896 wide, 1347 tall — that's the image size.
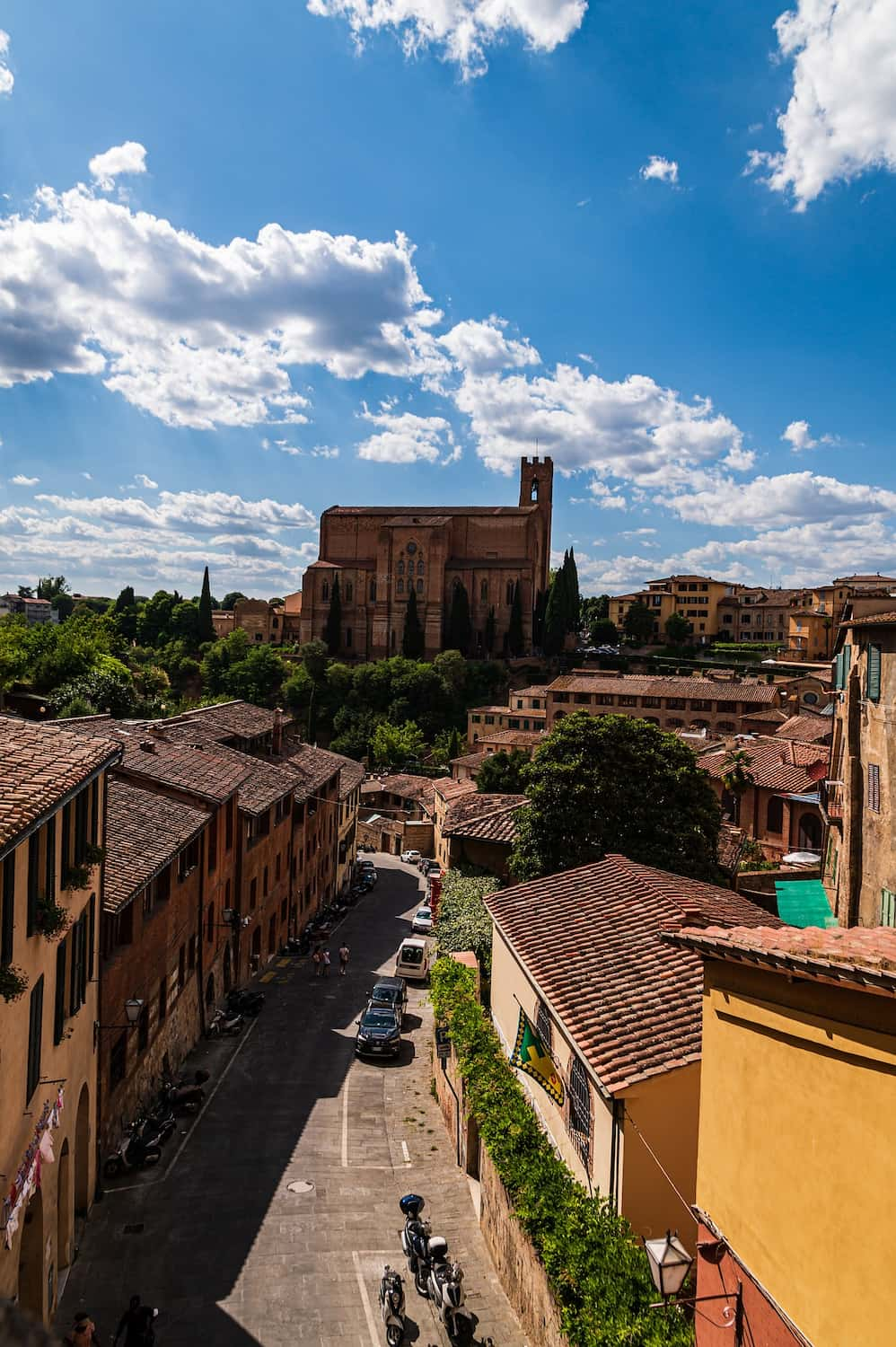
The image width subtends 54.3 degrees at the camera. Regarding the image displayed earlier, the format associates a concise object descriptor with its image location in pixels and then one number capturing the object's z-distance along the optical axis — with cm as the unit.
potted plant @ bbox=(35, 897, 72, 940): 1259
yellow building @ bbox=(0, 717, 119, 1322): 1134
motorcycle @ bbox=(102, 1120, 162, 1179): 1869
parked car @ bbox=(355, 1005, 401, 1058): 2609
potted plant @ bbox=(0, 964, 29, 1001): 1029
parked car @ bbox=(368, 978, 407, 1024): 2981
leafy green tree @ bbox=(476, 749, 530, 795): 4541
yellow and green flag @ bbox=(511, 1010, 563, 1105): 1374
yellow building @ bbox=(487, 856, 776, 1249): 1104
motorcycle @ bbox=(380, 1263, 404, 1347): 1385
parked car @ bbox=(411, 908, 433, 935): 4206
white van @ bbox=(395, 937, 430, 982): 3484
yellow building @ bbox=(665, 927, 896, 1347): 636
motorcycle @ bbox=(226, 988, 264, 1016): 2930
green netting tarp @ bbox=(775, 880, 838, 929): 2017
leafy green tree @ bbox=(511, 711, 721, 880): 2658
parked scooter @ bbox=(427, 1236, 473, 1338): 1371
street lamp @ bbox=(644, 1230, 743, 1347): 863
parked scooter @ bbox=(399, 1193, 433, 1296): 1511
